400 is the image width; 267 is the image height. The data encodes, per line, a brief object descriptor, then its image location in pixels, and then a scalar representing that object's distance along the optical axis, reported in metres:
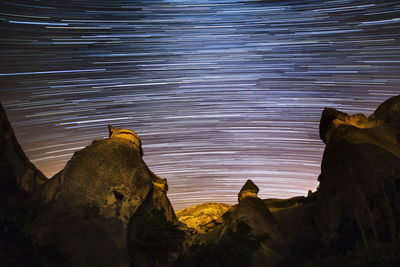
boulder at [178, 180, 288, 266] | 20.97
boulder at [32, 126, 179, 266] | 18.86
